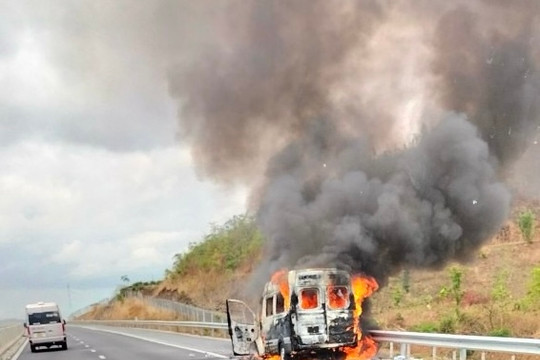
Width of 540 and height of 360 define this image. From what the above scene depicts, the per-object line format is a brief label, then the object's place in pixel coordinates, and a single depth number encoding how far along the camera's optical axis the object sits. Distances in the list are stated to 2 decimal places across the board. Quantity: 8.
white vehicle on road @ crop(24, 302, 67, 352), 36.91
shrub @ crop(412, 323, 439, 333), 26.41
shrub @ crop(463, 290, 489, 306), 32.25
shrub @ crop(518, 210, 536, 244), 43.03
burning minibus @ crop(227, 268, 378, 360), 16.22
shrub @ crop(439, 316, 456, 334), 25.94
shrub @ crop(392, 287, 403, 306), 36.39
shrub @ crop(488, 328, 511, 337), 23.12
